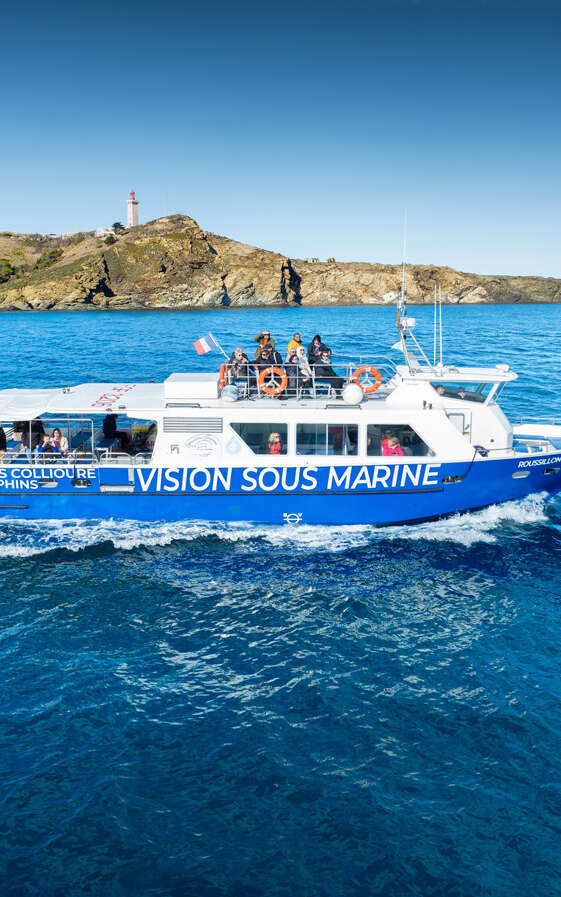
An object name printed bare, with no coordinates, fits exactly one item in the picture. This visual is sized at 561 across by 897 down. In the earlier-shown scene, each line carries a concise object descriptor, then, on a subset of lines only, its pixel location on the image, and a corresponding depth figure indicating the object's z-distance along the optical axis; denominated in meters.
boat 16.88
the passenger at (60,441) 17.84
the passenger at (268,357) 18.81
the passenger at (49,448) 17.75
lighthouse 176.75
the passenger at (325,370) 19.18
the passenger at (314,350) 19.28
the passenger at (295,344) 19.02
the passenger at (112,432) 18.83
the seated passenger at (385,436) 17.09
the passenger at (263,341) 18.70
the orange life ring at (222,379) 18.11
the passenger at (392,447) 17.08
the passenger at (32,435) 17.99
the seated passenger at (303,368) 18.81
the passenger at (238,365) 18.38
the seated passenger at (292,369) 18.53
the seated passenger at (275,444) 17.00
